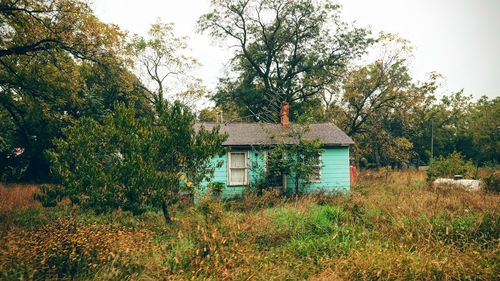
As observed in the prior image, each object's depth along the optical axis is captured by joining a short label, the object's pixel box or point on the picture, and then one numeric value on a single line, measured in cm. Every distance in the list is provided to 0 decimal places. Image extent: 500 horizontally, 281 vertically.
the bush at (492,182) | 1220
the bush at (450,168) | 1544
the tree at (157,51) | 2616
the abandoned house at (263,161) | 1331
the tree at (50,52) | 1076
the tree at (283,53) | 2220
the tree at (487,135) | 3042
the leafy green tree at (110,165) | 707
